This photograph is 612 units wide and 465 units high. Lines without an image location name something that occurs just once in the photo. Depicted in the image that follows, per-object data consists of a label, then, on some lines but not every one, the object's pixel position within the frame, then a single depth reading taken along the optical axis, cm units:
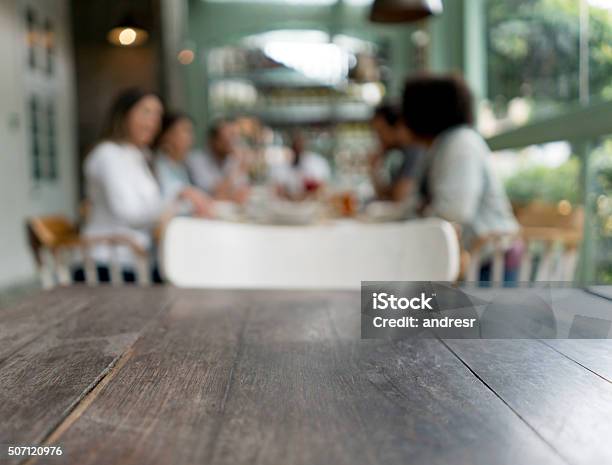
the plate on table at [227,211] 327
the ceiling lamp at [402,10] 379
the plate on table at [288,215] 271
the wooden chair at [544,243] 250
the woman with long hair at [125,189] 318
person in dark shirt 485
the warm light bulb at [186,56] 805
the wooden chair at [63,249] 271
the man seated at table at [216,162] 537
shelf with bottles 908
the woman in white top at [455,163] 299
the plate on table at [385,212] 316
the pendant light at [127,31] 554
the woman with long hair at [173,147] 499
